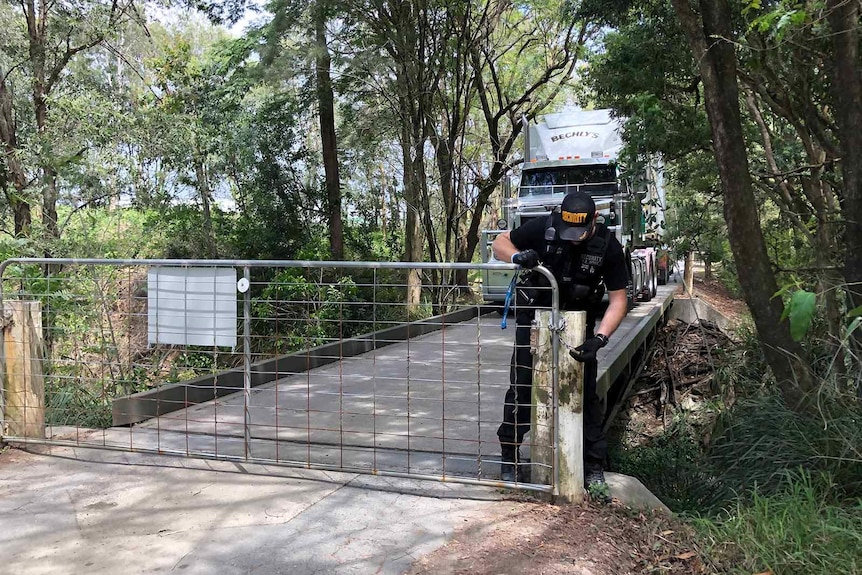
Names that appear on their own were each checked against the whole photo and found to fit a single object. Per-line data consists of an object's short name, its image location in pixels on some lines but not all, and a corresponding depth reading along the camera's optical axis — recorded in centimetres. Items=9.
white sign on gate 453
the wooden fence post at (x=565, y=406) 369
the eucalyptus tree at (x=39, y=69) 993
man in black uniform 389
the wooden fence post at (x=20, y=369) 480
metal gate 456
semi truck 1180
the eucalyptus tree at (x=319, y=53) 1322
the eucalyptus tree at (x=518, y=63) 1724
